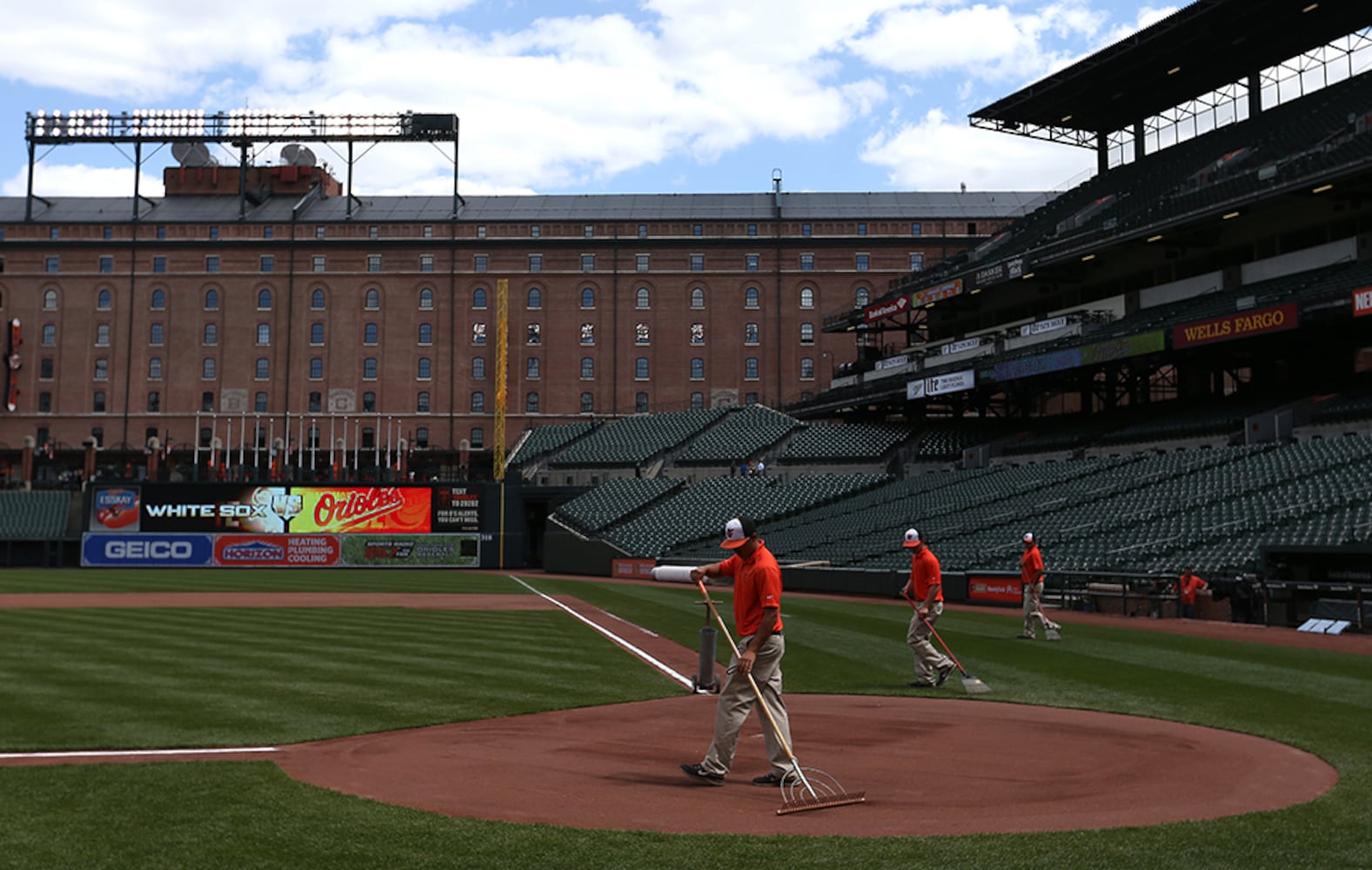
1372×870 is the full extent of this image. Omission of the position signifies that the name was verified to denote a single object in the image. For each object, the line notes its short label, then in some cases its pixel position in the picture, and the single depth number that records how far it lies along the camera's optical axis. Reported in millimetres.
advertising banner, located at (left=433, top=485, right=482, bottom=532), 62844
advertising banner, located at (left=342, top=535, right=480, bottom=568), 61250
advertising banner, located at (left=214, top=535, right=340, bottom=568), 60594
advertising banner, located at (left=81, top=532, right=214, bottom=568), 60000
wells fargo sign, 40731
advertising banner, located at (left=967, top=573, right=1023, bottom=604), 32781
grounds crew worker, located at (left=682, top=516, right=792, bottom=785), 9844
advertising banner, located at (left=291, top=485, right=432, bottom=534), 61844
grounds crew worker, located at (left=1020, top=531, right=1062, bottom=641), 22375
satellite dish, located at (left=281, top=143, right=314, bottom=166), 98250
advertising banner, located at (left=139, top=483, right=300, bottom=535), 60844
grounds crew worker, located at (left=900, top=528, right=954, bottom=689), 16359
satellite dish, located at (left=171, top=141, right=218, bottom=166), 96625
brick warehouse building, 91875
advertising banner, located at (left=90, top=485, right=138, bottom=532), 61250
